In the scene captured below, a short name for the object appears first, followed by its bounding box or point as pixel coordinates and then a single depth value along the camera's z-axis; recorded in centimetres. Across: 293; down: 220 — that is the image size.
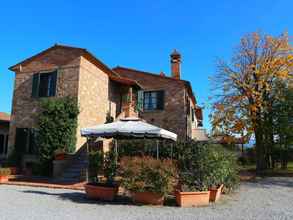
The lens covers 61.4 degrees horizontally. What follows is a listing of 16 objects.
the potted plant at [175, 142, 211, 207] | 763
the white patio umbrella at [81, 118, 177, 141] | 901
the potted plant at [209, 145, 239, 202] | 827
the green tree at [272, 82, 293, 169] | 1755
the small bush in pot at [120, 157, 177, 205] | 759
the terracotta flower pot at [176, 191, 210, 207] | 757
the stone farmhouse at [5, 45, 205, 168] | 1495
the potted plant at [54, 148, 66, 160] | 1307
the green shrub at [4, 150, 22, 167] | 1478
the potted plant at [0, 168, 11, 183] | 1234
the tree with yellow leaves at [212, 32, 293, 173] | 1800
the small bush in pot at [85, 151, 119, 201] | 826
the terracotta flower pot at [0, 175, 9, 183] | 1231
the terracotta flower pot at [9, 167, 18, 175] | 1366
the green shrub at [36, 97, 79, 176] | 1355
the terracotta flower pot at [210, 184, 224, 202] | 816
